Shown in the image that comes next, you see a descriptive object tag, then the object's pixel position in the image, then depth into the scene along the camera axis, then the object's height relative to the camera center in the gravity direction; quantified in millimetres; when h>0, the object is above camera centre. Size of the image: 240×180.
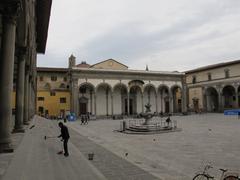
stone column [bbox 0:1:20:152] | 5335 +1015
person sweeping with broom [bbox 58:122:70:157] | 5983 -925
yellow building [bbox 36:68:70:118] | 32532 +856
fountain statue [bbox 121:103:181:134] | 13100 -1749
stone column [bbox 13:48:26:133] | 8906 +679
